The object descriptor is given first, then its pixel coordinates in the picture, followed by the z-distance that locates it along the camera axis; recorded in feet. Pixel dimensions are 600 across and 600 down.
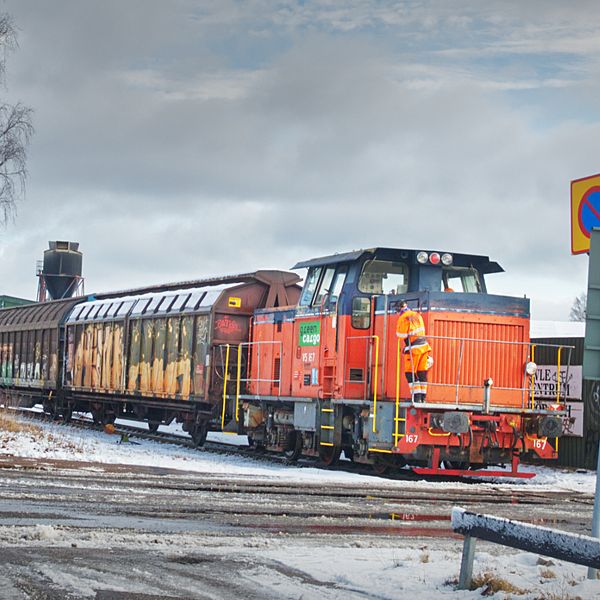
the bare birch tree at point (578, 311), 377.21
